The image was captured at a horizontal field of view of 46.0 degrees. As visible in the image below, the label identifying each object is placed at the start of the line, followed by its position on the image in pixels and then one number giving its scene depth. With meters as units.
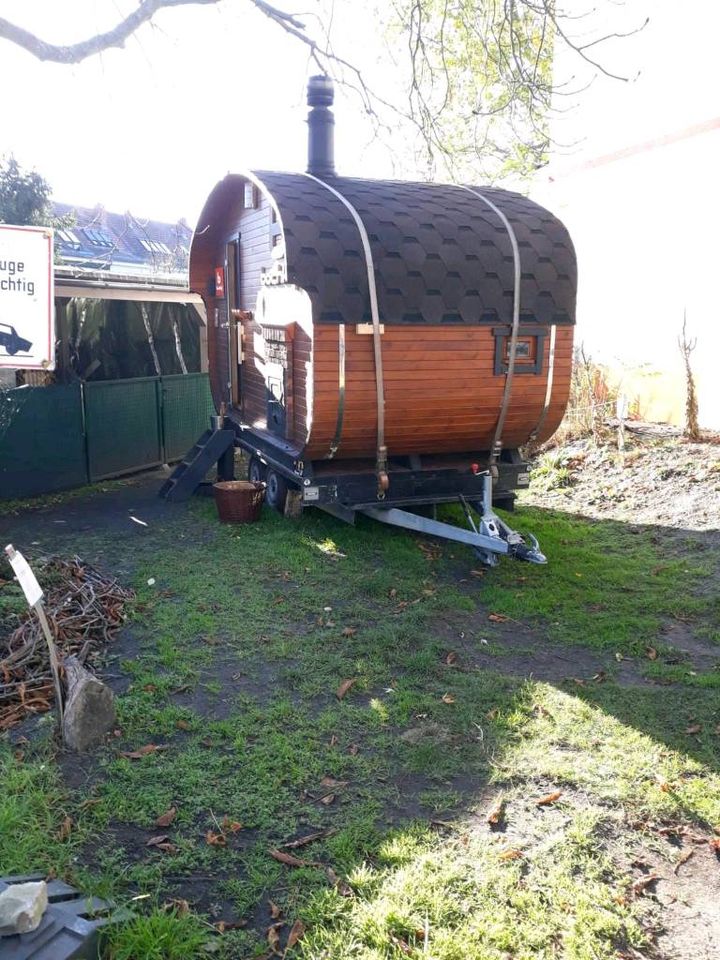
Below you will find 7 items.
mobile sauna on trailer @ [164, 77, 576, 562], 7.76
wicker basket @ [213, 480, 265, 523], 9.55
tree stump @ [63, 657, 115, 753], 4.54
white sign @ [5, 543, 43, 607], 4.30
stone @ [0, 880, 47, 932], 2.79
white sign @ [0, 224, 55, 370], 5.32
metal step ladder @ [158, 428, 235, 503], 11.02
